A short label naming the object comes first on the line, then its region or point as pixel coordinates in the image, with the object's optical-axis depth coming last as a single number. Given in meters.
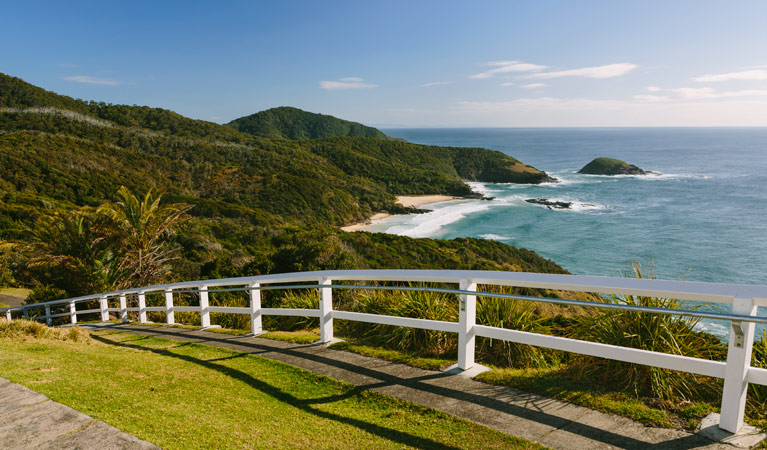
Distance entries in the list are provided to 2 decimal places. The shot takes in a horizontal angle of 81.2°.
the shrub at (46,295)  12.81
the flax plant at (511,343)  4.47
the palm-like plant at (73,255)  13.16
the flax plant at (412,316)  4.79
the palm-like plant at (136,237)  13.95
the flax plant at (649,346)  3.38
